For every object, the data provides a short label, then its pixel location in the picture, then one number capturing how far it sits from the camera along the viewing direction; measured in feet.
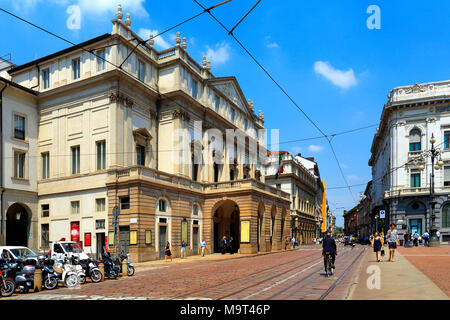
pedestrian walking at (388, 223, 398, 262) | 70.81
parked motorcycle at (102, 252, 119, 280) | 59.31
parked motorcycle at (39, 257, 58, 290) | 50.14
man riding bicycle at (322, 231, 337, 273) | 52.85
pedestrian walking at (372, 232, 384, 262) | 72.63
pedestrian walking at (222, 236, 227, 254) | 121.05
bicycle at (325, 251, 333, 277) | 53.52
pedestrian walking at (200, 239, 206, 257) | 114.99
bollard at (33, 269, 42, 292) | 48.42
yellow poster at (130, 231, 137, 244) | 94.58
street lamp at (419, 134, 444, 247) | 121.75
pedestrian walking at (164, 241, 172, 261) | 97.40
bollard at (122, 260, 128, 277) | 63.36
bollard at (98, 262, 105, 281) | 57.16
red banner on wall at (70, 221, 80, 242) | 104.78
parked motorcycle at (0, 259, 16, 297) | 45.21
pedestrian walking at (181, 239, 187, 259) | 108.27
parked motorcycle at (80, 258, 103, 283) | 55.88
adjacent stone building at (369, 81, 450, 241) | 173.68
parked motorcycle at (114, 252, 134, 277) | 63.38
